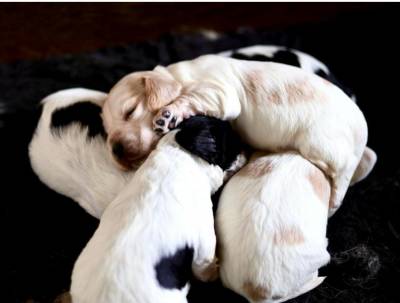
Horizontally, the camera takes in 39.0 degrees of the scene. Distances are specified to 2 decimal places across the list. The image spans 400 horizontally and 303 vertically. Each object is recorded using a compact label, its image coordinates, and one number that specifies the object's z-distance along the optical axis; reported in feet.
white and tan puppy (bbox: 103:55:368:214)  1.61
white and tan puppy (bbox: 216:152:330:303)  1.39
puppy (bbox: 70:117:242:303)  1.28
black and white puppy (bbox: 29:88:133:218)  1.62
